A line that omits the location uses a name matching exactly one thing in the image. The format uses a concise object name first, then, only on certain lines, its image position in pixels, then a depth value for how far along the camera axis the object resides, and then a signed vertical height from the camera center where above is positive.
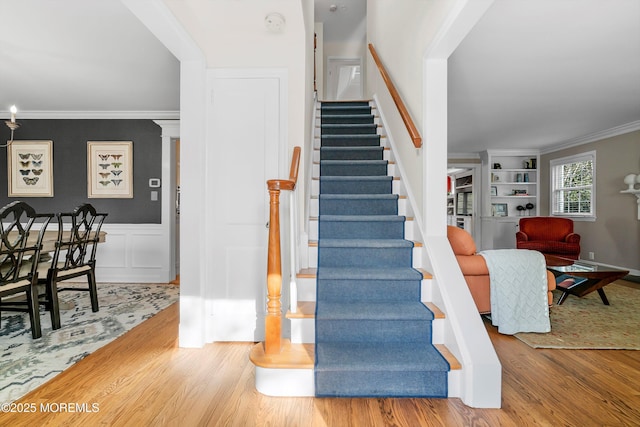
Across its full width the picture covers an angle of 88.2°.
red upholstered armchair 5.64 -0.40
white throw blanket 2.72 -0.66
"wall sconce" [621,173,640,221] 5.15 +0.52
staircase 1.78 -0.61
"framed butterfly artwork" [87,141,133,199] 4.70 +0.60
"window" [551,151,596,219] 6.29 +0.60
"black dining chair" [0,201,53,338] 2.30 -0.45
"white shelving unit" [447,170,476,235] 8.62 +0.36
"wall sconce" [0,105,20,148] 2.78 +0.78
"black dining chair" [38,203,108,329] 2.77 -0.50
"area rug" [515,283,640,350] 2.51 -0.96
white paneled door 2.57 +0.20
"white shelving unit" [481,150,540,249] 7.67 +0.54
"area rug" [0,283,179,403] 2.00 -0.98
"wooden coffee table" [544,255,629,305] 3.29 -0.65
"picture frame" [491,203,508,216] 7.91 +0.13
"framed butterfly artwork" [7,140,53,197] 4.71 +0.65
